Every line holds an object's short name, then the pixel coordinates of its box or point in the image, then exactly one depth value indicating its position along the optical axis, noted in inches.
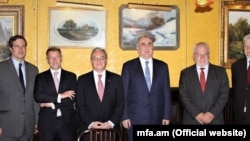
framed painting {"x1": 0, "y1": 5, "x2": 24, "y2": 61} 157.3
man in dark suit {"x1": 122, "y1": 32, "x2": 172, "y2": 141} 124.5
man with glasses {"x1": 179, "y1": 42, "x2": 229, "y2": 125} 124.7
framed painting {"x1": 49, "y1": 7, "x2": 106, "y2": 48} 160.1
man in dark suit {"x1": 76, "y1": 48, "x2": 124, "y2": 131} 118.5
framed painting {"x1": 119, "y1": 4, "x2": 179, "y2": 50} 164.3
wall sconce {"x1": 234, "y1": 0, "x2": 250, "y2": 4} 169.7
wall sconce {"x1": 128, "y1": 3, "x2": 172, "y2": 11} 163.2
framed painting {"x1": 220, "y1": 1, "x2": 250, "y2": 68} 169.5
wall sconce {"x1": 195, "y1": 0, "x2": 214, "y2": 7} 154.2
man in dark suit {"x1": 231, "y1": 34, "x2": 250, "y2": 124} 129.1
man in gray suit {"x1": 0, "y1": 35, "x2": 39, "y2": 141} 118.8
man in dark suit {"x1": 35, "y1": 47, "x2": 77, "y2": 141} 116.5
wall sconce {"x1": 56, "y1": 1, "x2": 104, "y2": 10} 159.8
